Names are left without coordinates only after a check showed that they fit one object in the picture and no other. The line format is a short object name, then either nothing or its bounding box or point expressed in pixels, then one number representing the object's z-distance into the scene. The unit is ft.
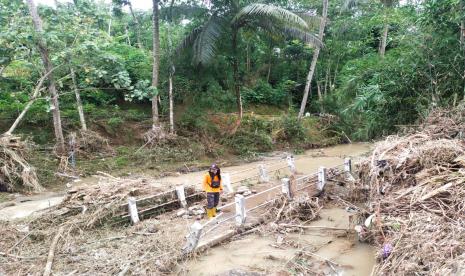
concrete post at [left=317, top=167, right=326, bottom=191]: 36.25
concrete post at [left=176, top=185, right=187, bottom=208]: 32.81
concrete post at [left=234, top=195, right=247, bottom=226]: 27.25
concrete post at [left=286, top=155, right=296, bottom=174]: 45.01
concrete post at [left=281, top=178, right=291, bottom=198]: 31.71
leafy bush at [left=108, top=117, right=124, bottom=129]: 58.03
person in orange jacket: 30.30
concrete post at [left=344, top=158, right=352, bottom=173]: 40.19
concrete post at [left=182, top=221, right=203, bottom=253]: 23.16
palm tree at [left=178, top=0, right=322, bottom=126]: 51.90
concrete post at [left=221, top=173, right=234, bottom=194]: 37.14
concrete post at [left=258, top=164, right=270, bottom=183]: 42.48
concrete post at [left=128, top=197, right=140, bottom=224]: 28.89
